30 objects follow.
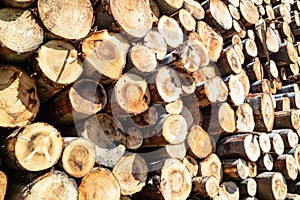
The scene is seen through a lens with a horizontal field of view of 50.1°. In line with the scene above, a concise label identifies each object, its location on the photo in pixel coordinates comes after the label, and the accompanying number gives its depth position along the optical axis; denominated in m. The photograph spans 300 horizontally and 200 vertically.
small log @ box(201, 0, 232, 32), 2.78
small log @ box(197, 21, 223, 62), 2.62
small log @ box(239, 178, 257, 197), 2.56
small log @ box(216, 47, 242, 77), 2.70
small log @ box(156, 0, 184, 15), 2.33
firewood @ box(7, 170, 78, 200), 1.30
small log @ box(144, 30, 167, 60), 2.11
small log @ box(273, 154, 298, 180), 2.86
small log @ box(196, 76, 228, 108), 2.33
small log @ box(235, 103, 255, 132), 2.63
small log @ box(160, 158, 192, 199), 1.94
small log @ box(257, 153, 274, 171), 2.77
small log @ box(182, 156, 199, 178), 2.24
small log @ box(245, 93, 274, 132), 2.85
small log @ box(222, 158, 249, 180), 2.49
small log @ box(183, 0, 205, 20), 2.57
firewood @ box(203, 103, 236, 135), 2.46
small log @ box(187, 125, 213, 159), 2.27
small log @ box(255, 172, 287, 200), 2.64
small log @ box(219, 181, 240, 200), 2.43
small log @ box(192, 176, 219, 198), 2.14
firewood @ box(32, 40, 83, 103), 1.40
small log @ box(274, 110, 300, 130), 3.11
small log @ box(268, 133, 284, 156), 2.88
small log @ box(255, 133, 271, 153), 2.75
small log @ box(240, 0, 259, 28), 3.24
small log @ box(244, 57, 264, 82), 3.14
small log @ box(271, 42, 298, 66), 3.61
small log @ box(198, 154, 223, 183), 2.33
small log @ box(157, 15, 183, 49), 2.26
